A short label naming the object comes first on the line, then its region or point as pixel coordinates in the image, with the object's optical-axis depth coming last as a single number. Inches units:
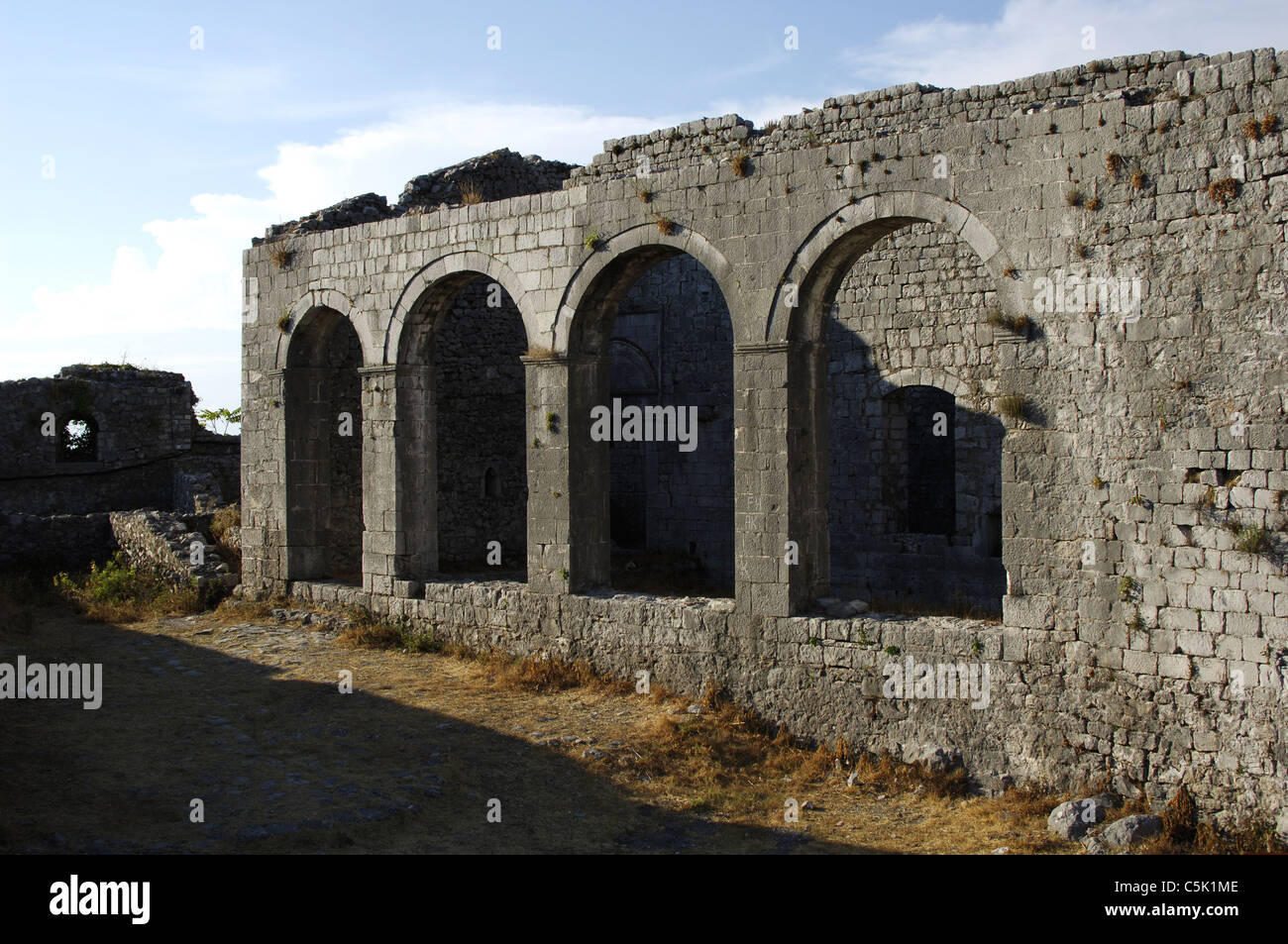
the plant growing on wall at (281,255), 535.6
